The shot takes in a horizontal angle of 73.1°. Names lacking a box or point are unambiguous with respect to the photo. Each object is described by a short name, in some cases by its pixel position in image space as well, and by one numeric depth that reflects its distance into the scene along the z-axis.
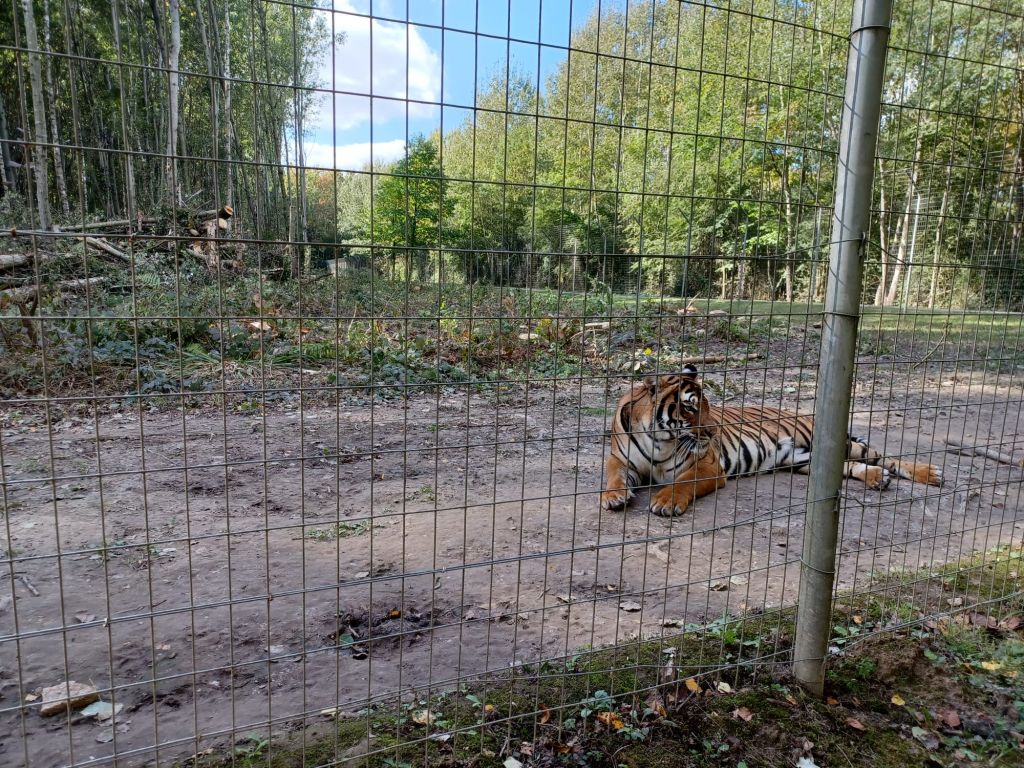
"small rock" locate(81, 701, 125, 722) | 2.42
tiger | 4.70
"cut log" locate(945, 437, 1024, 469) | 5.98
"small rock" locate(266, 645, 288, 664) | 2.88
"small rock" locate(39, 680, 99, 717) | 2.41
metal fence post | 2.45
